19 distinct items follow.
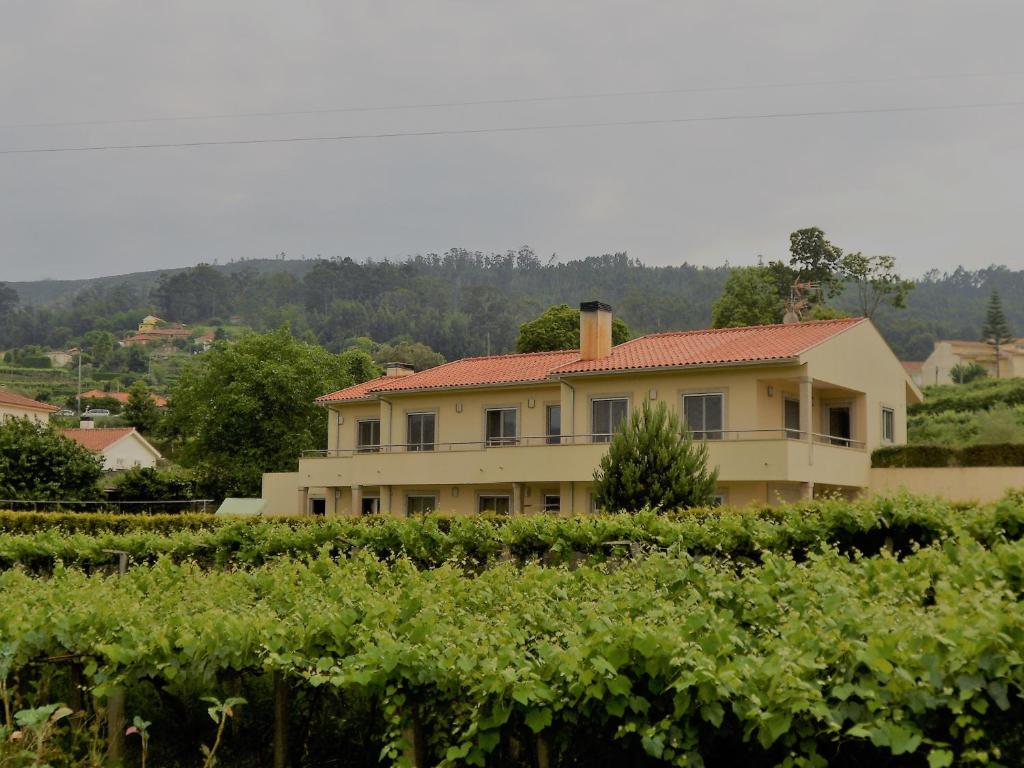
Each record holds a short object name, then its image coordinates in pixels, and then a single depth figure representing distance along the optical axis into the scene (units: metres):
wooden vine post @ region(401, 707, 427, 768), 6.95
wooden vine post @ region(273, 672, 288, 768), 7.88
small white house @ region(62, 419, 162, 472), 73.25
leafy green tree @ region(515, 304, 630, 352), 59.88
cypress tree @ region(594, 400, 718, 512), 24.84
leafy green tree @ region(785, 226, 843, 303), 70.00
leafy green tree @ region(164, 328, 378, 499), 53.00
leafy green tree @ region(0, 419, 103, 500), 45.19
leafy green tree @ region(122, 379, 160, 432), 87.50
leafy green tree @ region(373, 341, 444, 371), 109.64
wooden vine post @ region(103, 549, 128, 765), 8.09
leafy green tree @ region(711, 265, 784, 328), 63.12
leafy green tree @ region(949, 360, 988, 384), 86.19
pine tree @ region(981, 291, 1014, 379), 96.94
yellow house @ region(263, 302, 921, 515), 30.20
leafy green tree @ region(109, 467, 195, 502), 51.62
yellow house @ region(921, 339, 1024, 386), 97.06
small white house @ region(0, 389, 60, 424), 74.75
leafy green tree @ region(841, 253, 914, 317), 68.75
